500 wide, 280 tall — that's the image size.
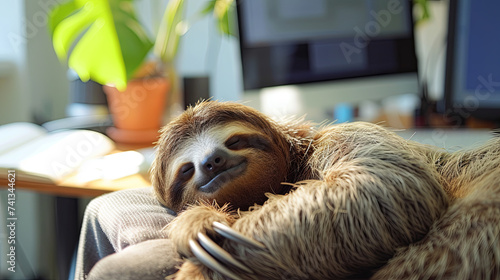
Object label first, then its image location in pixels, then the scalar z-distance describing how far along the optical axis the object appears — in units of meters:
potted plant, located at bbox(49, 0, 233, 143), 1.20
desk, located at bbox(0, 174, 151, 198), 0.99
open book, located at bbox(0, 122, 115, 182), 0.98
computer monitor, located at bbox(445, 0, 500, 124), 1.35
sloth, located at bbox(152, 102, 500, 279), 0.38
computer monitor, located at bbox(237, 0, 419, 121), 1.37
